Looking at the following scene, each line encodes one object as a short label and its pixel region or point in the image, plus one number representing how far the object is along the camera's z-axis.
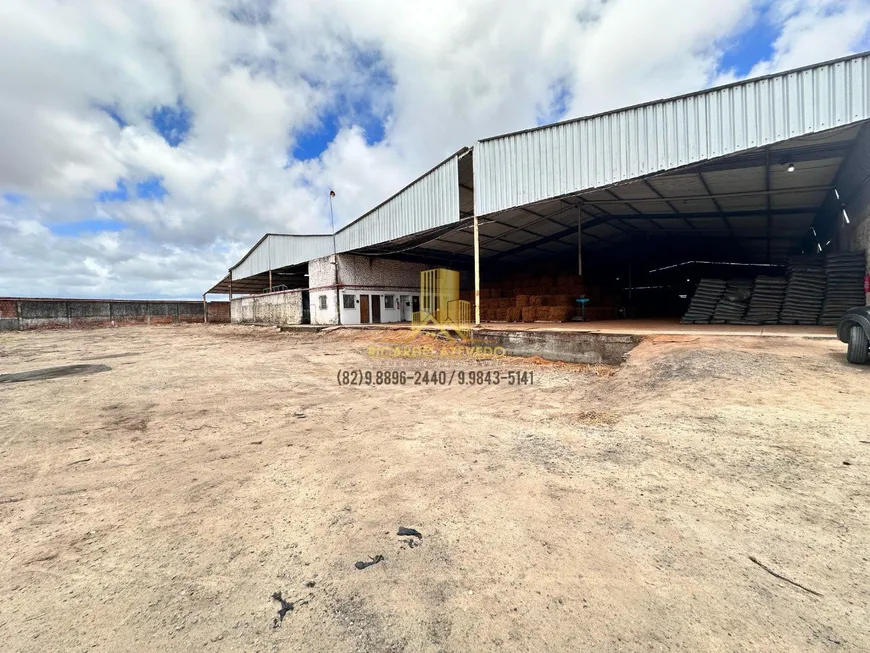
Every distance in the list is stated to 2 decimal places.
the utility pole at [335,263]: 20.93
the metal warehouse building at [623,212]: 8.17
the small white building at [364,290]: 21.11
